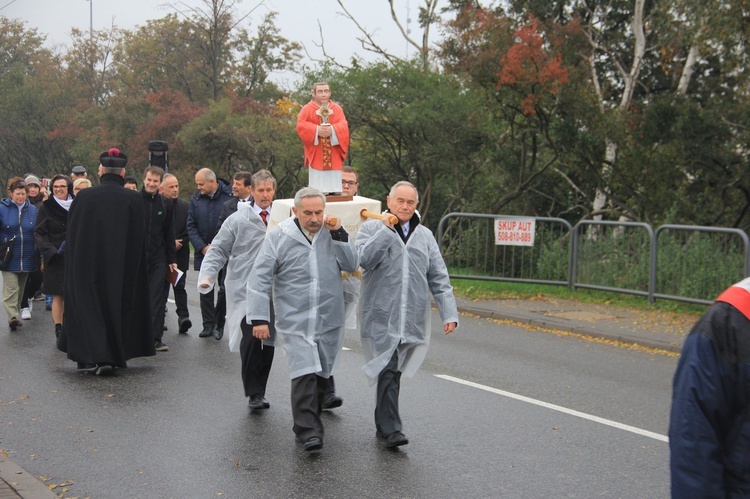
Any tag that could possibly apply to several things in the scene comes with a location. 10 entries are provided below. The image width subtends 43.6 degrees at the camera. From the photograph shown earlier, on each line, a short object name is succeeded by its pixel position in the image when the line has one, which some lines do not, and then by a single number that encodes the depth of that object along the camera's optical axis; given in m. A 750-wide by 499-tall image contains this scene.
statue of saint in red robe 8.36
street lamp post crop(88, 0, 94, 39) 53.88
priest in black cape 8.79
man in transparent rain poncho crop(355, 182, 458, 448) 6.51
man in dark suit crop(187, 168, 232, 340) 11.53
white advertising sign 15.77
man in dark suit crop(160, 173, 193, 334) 11.55
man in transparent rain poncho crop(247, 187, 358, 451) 6.48
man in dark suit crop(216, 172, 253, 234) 10.84
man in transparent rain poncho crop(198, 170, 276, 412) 7.52
